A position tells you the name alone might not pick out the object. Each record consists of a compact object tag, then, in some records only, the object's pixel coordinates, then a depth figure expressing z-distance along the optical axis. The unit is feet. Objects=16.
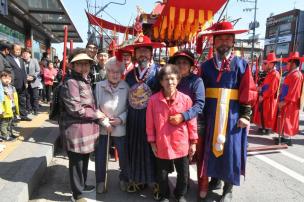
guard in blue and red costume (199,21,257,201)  9.45
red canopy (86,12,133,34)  17.03
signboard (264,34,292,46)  134.00
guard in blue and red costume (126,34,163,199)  9.90
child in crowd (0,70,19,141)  14.35
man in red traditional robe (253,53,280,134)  20.12
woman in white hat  8.91
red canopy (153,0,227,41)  11.61
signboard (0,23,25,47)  27.55
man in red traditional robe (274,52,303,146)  18.10
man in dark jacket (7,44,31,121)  18.40
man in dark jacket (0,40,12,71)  16.01
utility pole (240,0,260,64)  96.89
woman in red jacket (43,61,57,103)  27.66
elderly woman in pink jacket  8.95
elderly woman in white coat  9.98
